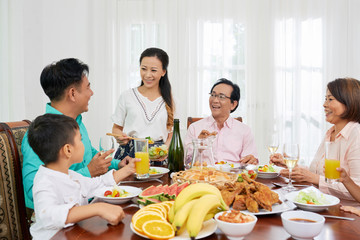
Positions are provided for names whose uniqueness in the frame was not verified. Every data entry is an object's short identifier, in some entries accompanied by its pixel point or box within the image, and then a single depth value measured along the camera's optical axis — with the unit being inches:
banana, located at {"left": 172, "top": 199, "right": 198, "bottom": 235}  36.5
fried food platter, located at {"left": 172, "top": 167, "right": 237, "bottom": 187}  53.5
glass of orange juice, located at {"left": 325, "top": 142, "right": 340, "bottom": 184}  57.7
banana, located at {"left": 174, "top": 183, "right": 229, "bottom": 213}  39.8
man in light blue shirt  66.2
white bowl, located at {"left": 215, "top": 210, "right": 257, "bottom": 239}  35.3
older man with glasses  101.9
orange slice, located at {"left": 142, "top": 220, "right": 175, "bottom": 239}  35.9
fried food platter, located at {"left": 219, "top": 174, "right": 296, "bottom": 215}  45.2
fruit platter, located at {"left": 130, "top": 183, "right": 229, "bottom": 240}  36.0
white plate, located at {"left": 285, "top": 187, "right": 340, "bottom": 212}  47.0
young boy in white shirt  41.5
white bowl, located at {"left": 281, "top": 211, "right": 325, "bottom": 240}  35.5
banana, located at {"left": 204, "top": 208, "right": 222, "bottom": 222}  39.6
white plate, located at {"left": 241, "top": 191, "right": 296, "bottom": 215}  44.4
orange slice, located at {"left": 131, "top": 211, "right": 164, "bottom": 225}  39.6
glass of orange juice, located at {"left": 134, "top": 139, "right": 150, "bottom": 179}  65.6
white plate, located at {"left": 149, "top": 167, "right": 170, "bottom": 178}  69.1
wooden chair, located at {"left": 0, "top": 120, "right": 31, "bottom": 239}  59.5
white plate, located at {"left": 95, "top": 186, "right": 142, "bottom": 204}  50.3
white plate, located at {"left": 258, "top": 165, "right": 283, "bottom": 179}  70.9
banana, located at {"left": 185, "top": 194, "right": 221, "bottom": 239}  35.2
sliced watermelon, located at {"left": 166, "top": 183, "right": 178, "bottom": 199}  49.1
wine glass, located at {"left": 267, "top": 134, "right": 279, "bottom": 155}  77.1
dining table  38.4
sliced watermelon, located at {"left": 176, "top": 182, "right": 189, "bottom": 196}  51.5
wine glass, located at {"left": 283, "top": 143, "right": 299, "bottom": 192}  61.4
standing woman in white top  104.4
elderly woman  64.3
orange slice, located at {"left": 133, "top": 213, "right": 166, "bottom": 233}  37.7
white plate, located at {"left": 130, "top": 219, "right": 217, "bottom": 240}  36.6
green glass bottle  75.2
